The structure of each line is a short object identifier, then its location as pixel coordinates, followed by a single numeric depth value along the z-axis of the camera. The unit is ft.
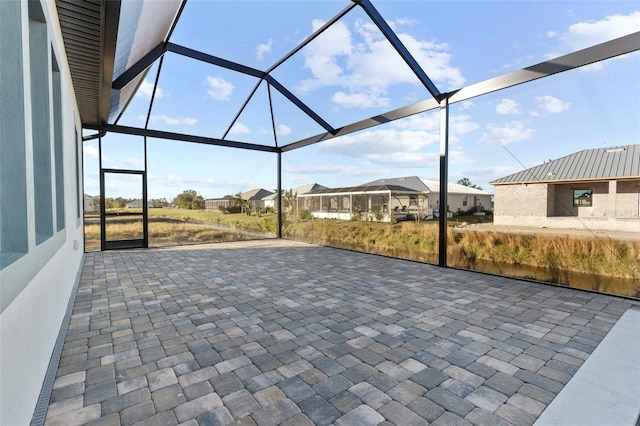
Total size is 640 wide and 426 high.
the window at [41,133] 7.48
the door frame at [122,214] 23.06
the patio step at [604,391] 5.32
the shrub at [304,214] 30.07
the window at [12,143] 4.56
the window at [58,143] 10.15
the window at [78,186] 17.35
